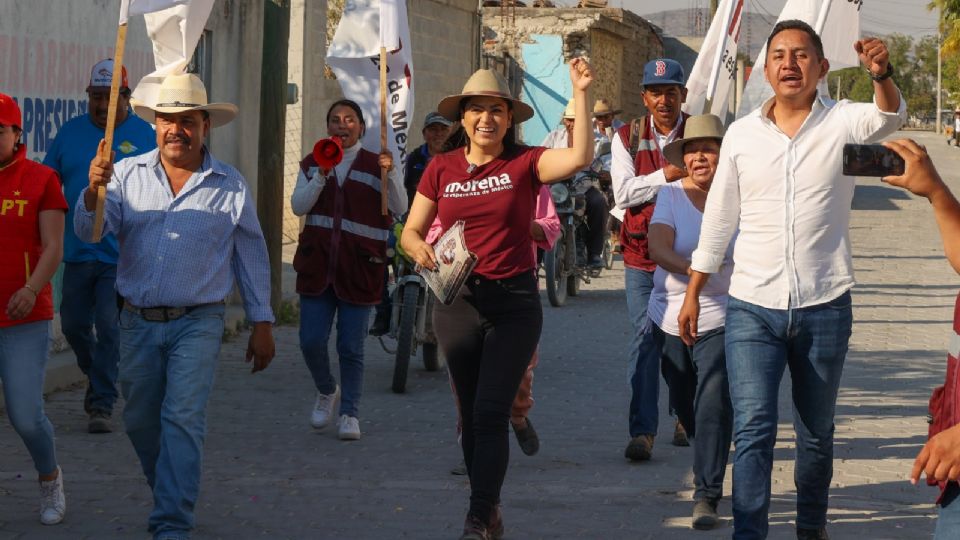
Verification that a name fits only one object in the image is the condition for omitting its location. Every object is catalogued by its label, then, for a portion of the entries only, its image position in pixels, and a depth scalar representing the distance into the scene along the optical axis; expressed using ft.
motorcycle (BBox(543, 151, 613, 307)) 56.39
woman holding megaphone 31.37
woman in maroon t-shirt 22.15
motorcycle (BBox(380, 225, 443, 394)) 36.47
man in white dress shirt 20.22
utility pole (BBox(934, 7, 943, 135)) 347.36
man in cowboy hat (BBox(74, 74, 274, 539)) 21.04
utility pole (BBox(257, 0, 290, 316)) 48.62
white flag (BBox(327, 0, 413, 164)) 35.22
